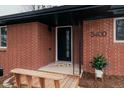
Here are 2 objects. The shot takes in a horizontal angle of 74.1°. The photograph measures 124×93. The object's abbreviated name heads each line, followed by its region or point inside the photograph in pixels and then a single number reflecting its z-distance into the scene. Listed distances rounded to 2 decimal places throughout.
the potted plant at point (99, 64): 3.31
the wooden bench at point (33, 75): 2.55
